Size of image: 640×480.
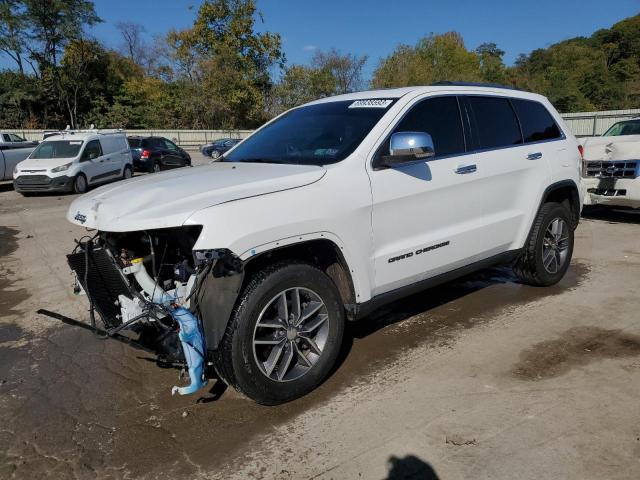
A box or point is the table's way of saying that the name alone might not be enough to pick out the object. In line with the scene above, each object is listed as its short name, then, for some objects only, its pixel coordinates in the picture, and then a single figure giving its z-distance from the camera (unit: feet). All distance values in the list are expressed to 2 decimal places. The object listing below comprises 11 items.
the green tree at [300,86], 179.52
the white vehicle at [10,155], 57.06
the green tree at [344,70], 192.24
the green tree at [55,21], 143.74
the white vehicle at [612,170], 28.66
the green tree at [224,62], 166.91
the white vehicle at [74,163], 50.65
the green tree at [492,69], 223.51
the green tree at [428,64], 172.04
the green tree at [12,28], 143.02
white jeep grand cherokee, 10.21
